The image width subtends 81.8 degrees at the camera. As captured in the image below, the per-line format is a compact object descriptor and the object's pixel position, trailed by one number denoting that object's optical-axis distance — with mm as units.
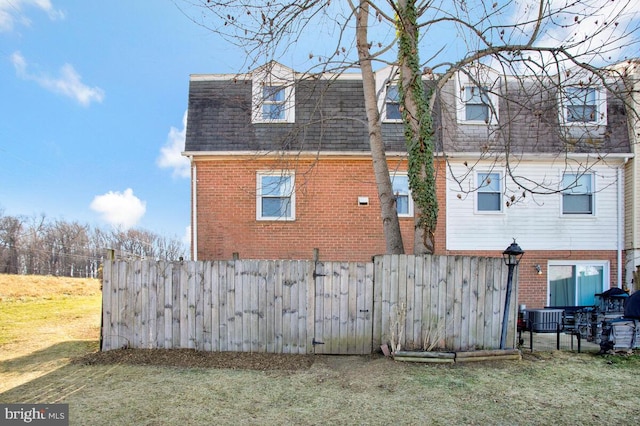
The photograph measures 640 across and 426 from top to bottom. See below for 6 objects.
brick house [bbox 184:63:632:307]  10250
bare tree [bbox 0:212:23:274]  36688
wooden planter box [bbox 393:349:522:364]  5820
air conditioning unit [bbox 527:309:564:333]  7062
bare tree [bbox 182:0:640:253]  6645
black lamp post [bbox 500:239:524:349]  6211
